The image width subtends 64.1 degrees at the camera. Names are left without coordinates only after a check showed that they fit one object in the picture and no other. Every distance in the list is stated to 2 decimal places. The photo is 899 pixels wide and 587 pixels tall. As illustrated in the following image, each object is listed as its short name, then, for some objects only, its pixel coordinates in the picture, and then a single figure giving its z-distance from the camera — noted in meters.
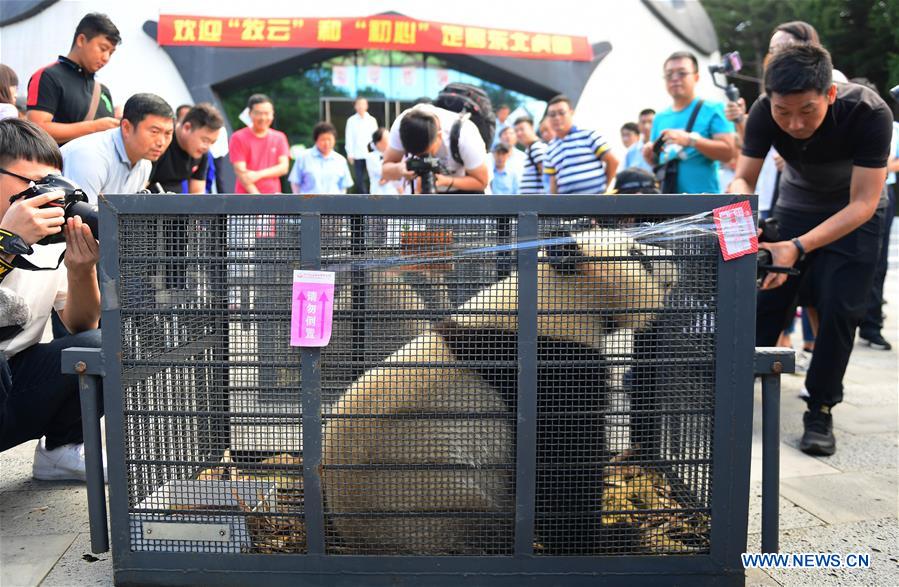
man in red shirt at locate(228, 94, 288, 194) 7.73
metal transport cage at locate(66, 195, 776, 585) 2.03
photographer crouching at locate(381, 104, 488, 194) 3.92
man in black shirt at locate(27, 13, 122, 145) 4.15
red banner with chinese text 14.69
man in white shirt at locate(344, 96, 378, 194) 13.15
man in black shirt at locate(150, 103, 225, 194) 4.61
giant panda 2.05
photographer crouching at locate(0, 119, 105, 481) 2.24
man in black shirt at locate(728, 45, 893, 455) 3.03
